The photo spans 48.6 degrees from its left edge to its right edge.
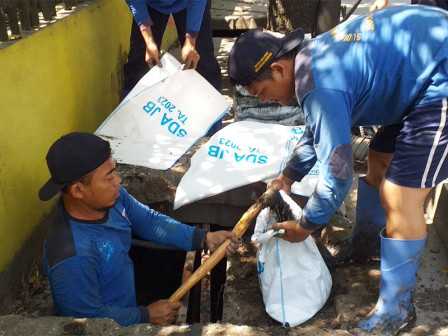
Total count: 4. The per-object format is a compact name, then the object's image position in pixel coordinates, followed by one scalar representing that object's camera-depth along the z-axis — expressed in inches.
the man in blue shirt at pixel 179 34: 164.2
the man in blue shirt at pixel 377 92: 82.4
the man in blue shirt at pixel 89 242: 91.0
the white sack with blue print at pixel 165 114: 161.3
